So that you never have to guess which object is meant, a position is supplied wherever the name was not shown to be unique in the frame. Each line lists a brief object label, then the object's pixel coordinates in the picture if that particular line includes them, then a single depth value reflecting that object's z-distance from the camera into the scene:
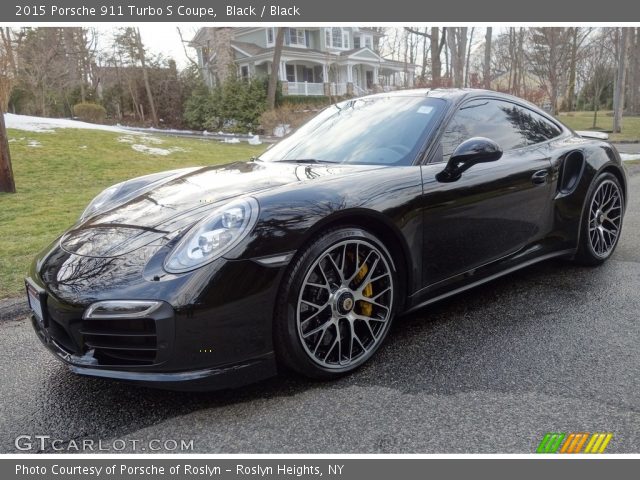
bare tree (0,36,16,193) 7.64
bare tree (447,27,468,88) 22.20
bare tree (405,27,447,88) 24.03
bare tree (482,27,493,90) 24.03
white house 35.19
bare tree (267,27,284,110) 24.91
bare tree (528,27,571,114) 20.56
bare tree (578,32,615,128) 26.24
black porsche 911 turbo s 2.19
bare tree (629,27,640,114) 30.73
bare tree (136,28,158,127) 29.98
